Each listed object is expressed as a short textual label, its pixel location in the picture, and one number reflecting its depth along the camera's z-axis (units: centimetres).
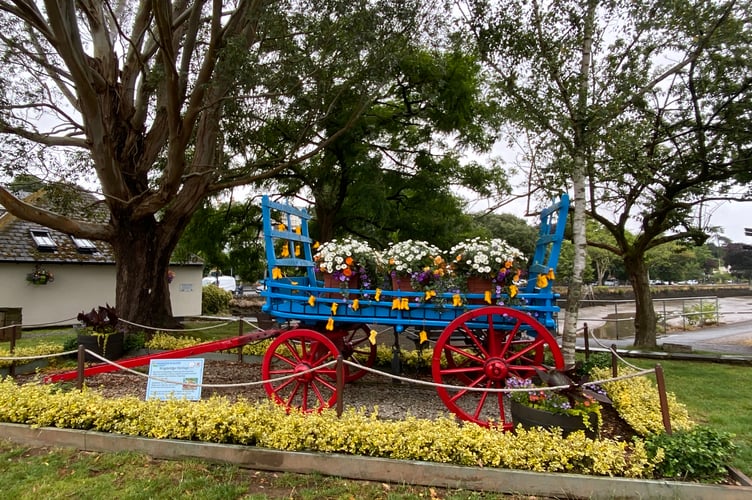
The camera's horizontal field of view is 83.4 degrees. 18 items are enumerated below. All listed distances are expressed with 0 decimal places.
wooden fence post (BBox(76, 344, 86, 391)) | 463
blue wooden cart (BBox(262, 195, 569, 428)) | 438
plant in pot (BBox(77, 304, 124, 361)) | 761
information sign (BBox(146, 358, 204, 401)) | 449
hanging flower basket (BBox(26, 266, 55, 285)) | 1377
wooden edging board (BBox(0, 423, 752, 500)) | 316
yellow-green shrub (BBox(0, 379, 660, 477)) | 338
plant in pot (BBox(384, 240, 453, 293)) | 457
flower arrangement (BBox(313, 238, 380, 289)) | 476
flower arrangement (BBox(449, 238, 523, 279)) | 448
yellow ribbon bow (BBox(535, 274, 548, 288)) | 441
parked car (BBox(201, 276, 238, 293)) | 3567
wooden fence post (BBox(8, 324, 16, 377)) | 659
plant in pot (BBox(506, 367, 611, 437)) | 362
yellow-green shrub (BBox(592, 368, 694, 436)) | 404
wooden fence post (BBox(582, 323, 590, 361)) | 662
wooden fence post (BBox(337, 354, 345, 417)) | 388
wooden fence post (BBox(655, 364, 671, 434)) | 359
